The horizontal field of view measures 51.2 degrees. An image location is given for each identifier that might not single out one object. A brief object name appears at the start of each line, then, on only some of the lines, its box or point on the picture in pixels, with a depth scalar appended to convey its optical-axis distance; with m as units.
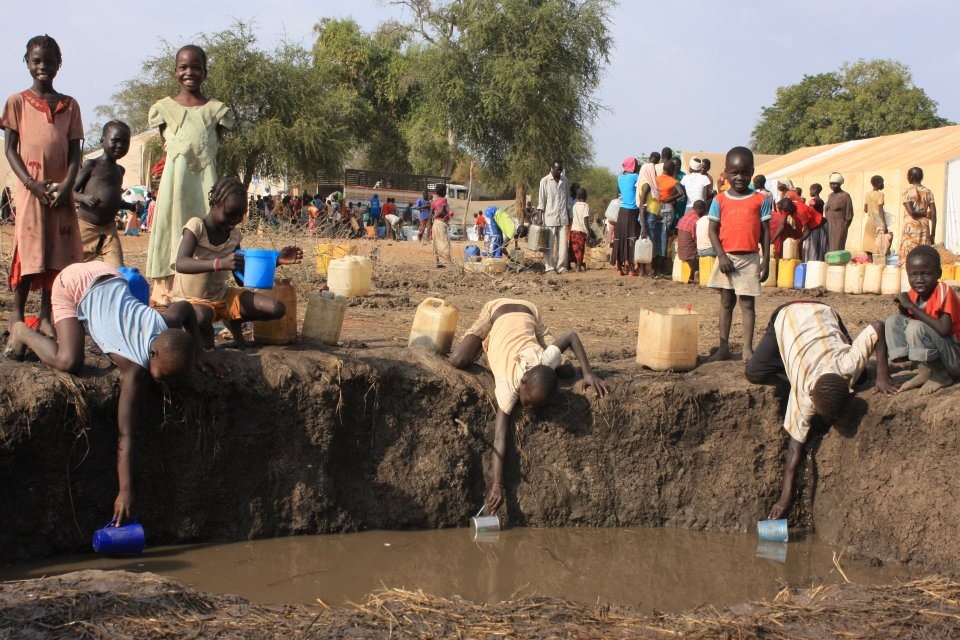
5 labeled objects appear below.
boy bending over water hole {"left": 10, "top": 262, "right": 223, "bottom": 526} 4.64
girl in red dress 5.11
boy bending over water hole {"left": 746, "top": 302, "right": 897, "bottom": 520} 5.35
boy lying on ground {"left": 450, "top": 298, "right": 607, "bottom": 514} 5.45
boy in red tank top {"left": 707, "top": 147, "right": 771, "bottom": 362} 6.23
